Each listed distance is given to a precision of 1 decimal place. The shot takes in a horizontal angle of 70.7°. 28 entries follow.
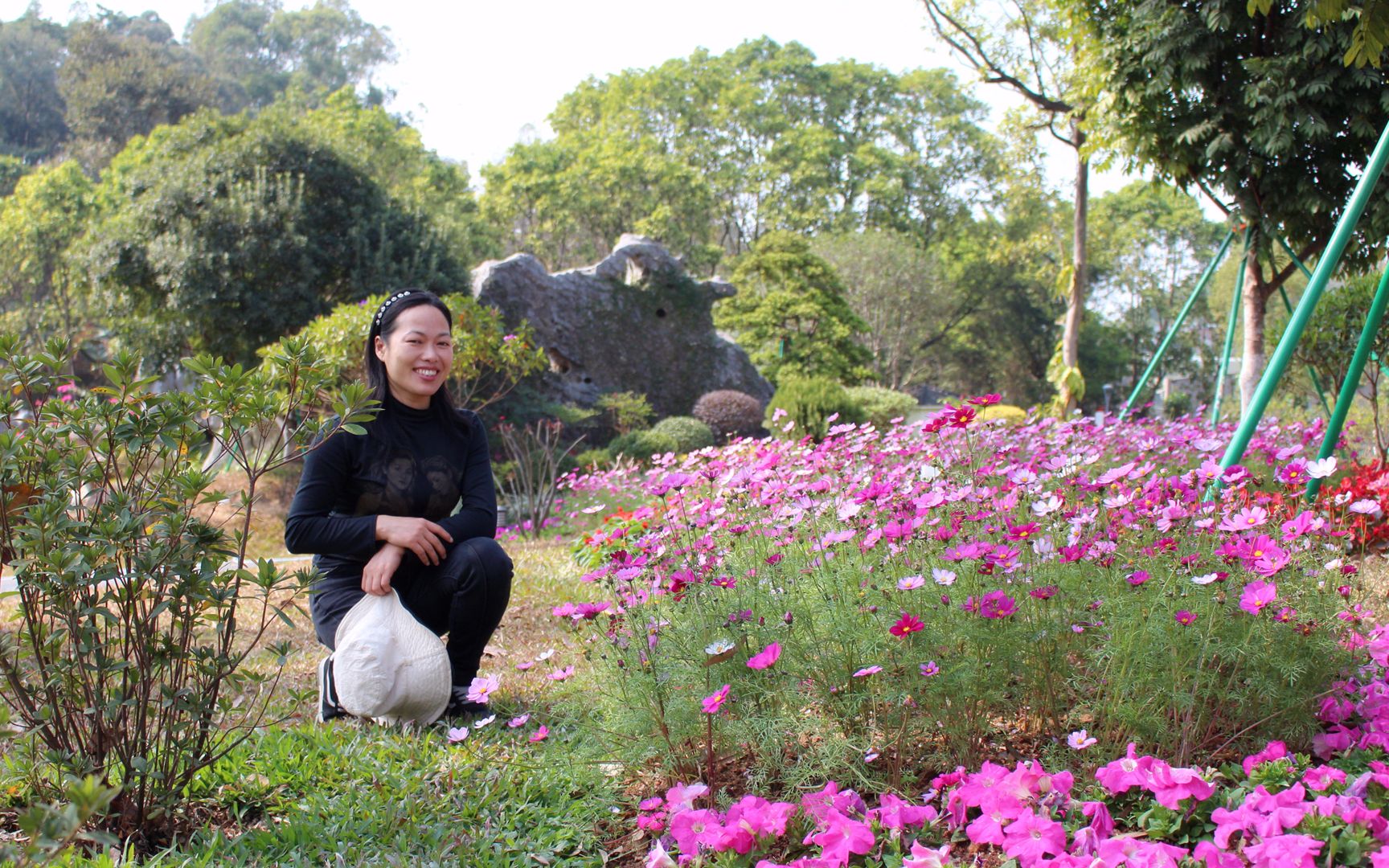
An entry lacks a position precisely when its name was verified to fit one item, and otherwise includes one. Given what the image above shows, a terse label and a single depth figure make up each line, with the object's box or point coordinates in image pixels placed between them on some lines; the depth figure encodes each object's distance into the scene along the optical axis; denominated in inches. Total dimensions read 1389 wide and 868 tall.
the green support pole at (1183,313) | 239.4
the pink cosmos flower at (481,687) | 83.7
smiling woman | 98.6
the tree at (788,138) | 1107.3
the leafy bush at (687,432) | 434.9
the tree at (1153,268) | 1219.9
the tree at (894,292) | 971.9
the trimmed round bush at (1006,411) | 427.7
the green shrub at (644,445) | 424.5
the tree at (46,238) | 663.1
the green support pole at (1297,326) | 109.9
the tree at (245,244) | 410.6
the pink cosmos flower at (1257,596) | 63.0
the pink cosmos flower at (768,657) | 63.2
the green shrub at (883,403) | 440.5
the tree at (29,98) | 1382.9
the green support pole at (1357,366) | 131.7
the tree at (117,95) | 1119.0
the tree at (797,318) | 681.6
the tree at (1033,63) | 452.1
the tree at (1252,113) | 206.2
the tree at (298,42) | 1937.7
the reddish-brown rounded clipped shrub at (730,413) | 479.7
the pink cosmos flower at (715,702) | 62.7
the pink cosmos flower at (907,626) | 62.6
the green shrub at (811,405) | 382.3
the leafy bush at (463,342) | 287.4
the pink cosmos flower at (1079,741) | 61.7
